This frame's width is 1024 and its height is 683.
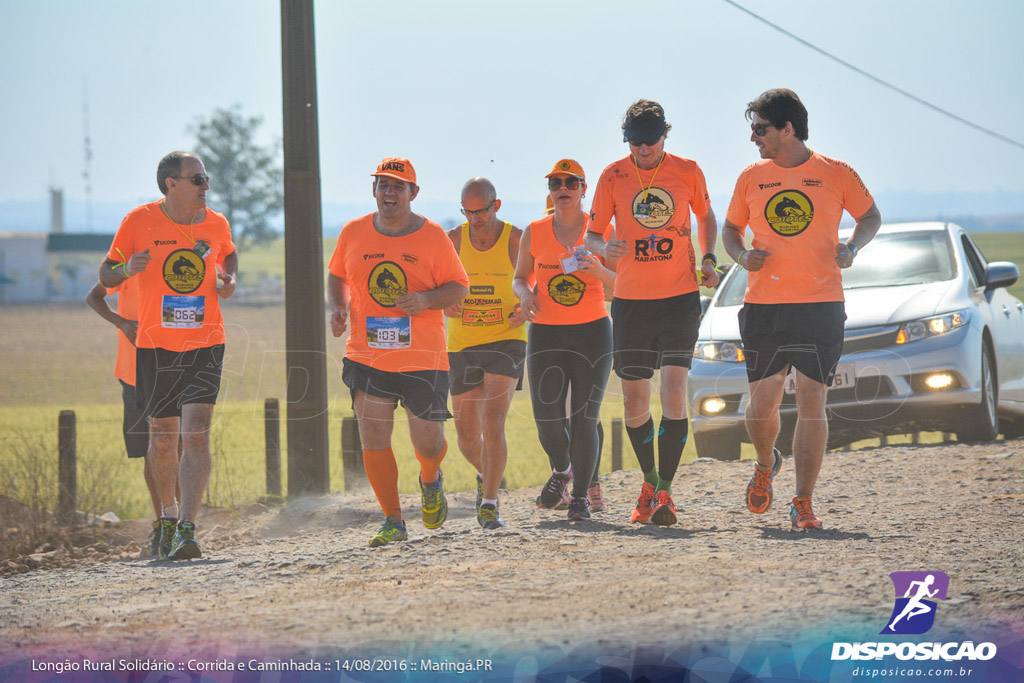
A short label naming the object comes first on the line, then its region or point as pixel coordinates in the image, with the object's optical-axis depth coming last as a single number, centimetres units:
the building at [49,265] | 16012
